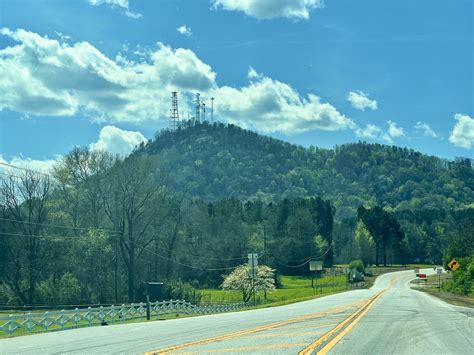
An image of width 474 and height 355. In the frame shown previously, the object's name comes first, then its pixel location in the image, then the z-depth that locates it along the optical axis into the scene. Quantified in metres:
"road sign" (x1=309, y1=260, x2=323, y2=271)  104.25
